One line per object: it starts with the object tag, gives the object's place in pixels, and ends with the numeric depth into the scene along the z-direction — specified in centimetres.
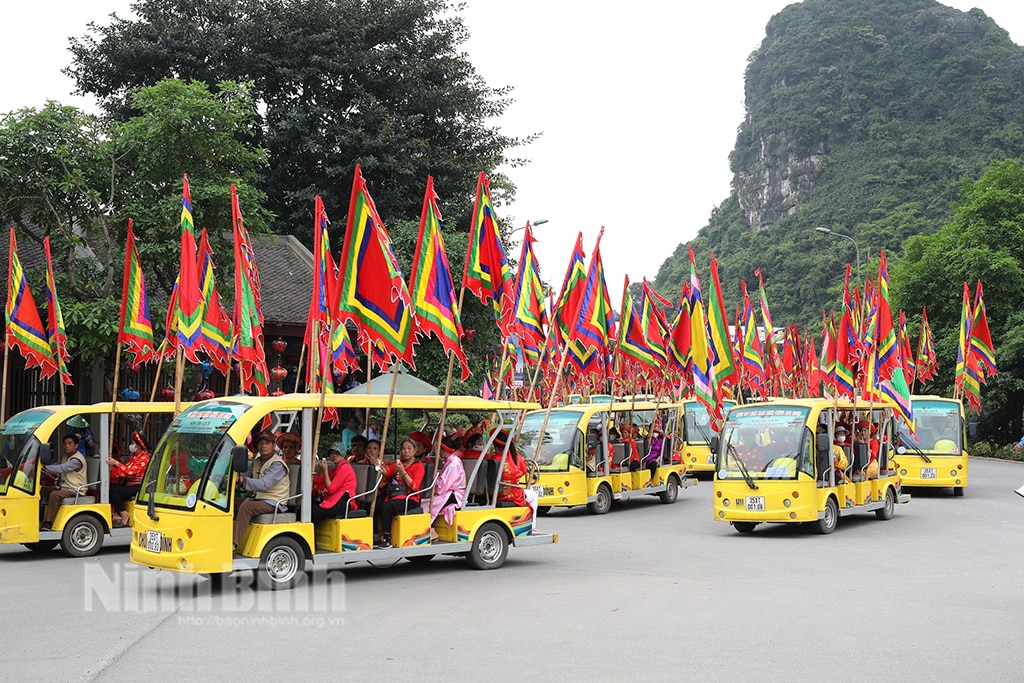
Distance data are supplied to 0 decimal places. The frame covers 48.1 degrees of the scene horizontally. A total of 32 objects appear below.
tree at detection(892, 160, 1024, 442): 3979
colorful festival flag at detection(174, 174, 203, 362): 1518
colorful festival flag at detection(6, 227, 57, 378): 1812
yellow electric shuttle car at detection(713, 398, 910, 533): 1712
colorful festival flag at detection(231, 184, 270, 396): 1694
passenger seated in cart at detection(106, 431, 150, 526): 1566
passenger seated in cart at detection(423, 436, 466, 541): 1356
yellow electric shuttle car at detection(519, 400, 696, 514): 2091
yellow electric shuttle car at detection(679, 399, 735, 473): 3023
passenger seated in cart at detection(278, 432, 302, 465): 1259
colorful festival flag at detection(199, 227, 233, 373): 1634
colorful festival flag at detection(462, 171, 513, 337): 1559
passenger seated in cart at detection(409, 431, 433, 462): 1429
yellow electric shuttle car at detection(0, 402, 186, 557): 1459
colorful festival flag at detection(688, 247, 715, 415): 1973
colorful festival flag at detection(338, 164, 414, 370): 1331
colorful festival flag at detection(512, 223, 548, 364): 1880
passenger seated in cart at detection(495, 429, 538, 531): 1436
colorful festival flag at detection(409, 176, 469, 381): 1394
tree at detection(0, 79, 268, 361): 2048
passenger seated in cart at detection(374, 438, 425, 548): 1312
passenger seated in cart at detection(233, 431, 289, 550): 1185
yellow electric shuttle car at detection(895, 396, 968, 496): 2416
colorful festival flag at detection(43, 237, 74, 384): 1839
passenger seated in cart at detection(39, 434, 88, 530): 1502
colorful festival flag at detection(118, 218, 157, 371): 1714
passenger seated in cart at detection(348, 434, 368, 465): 1346
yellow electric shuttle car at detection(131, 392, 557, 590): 1138
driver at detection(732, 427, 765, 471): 1742
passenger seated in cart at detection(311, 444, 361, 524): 1250
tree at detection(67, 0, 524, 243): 3281
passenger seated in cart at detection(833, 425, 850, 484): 1831
